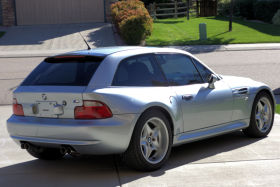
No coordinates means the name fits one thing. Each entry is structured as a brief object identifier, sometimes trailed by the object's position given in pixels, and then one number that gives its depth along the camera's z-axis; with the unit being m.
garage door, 32.72
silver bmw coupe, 5.90
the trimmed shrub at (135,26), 24.00
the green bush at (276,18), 33.12
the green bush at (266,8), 34.22
